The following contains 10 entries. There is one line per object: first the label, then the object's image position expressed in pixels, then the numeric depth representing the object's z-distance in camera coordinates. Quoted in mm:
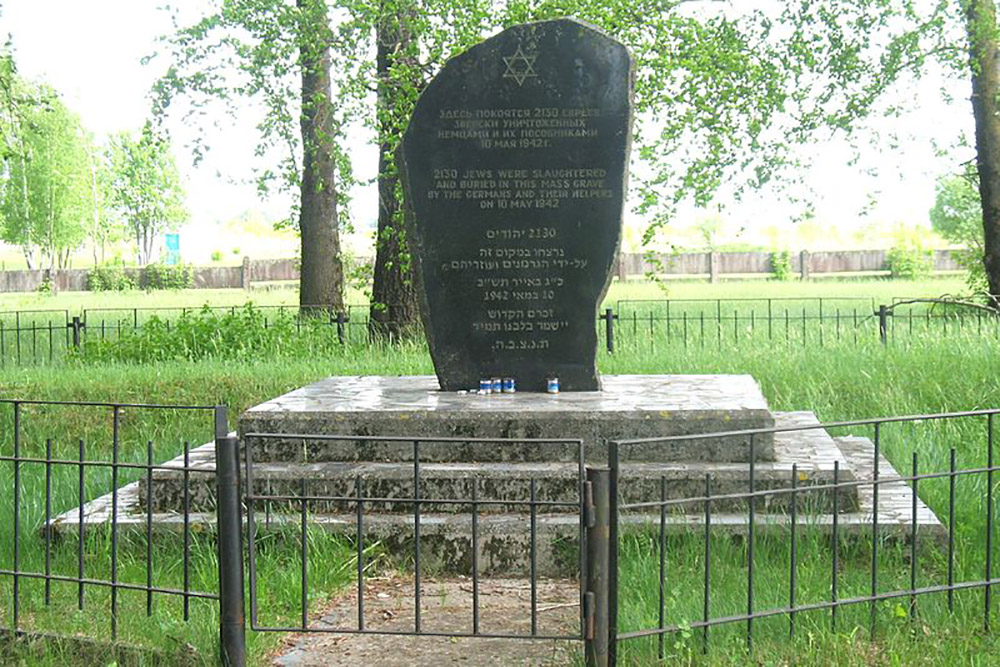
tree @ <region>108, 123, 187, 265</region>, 63062
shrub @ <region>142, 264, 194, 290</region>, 43094
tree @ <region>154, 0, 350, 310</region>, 13414
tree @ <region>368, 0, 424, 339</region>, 12906
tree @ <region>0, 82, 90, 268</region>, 44906
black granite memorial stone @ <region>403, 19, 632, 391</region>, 8070
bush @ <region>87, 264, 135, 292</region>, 43062
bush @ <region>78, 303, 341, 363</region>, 13938
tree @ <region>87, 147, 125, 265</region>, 53691
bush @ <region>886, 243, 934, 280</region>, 42250
